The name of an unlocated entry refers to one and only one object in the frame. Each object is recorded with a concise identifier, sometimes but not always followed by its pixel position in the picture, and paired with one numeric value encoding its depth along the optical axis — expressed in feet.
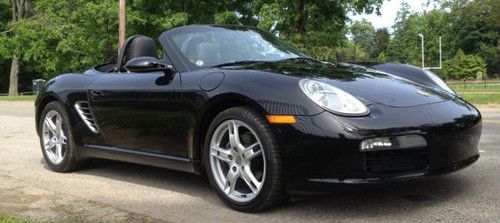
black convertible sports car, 11.78
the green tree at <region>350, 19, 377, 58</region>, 452.30
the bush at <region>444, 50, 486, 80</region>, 265.34
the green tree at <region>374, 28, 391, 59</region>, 428.31
